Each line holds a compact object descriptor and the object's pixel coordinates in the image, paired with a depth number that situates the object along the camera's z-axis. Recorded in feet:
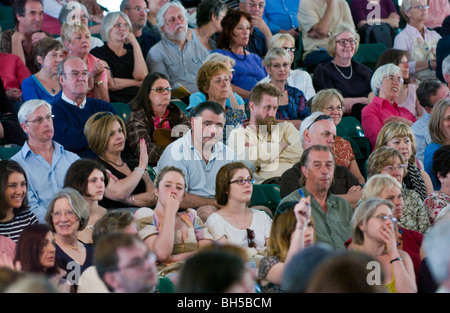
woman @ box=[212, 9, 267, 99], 39.31
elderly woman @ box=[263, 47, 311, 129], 36.32
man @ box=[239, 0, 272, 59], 43.33
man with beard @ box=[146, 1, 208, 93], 38.72
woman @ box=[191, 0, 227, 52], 41.66
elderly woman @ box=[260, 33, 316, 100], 38.62
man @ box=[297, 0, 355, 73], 43.85
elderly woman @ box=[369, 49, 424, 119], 39.84
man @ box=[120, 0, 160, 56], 40.29
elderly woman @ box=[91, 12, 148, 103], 37.18
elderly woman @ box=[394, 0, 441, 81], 45.03
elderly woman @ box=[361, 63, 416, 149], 36.70
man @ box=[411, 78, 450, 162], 35.66
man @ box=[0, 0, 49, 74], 37.56
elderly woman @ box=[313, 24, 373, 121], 39.81
